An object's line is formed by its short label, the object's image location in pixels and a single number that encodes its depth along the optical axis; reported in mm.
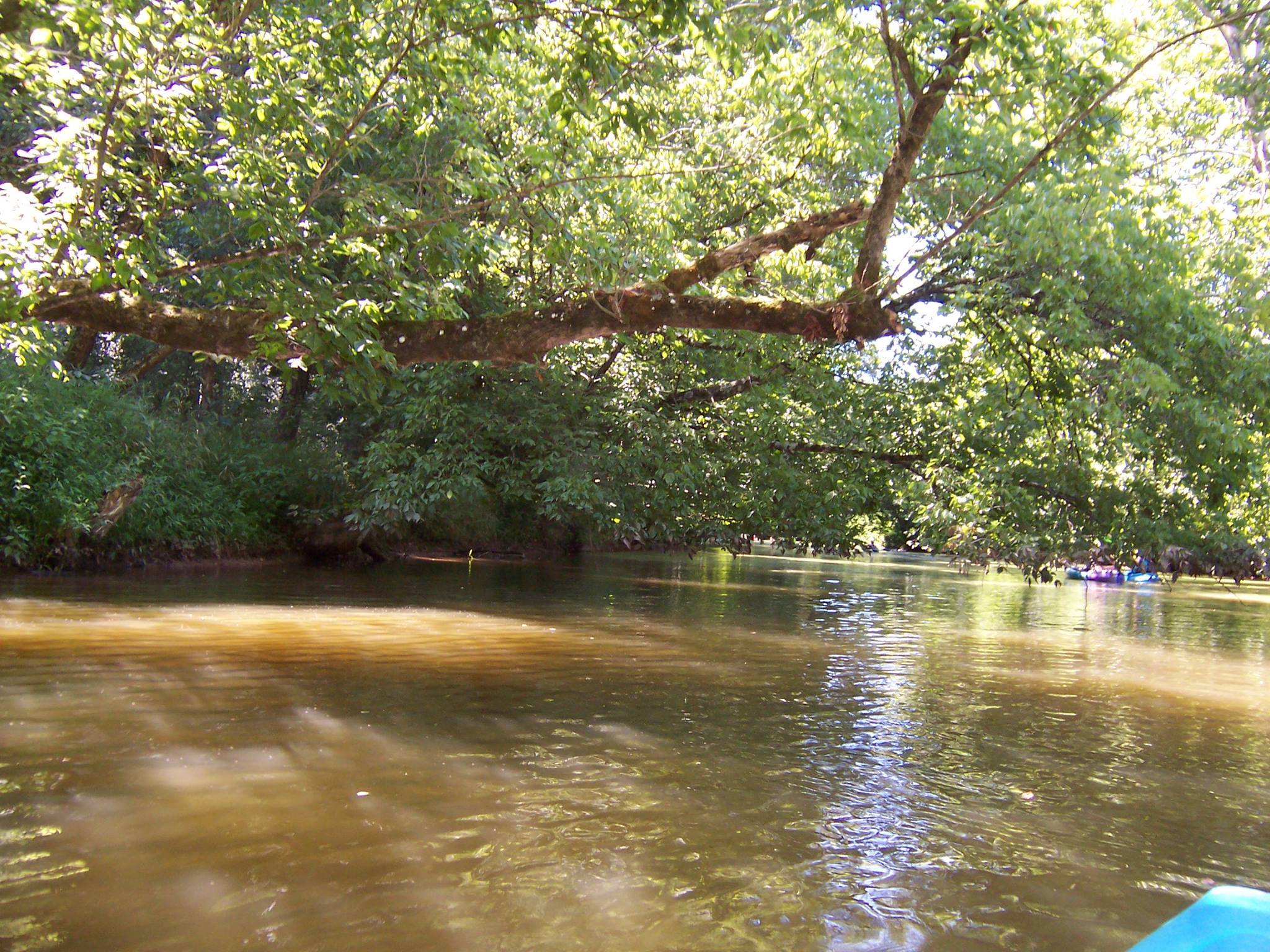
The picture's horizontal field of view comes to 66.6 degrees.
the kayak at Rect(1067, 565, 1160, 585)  32969
